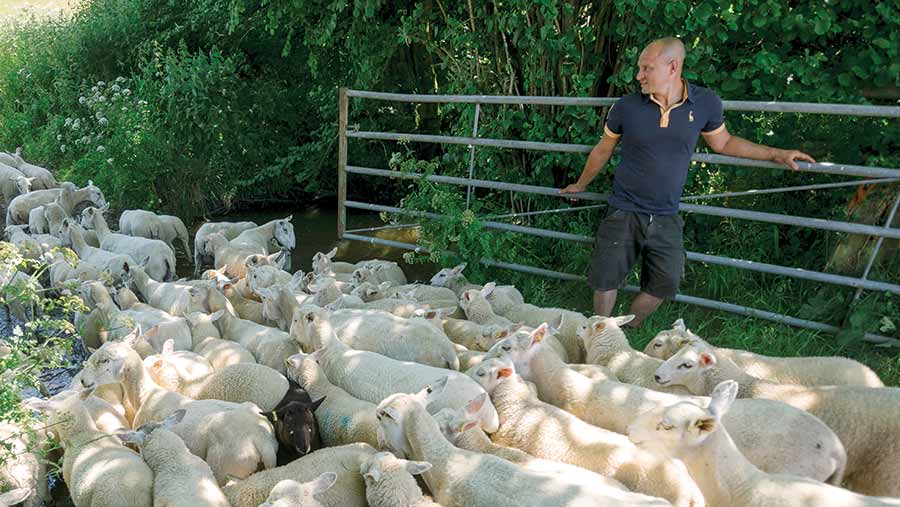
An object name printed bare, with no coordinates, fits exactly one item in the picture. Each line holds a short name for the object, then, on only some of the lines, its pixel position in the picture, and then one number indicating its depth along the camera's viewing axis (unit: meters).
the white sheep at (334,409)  4.31
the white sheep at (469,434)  3.83
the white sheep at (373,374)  4.30
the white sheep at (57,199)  10.34
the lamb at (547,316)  5.54
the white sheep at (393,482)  3.47
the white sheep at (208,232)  8.71
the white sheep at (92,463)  3.80
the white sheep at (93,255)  7.53
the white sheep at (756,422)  3.59
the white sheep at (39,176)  11.65
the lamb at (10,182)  11.67
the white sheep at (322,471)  3.72
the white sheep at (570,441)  3.37
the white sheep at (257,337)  5.54
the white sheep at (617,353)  4.68
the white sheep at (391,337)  5.26
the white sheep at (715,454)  3.18
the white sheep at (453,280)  7.05
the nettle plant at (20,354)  3.26
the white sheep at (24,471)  4.07
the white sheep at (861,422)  3.68
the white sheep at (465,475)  3.18
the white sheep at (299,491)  3.37
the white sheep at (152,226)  9.07
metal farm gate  5.38
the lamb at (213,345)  5.45
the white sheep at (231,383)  4.79
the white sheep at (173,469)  3.56
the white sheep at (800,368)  4.44
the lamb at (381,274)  7.43
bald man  5.32
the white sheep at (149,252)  8.05
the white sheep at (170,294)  6.62
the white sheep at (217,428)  4.11
